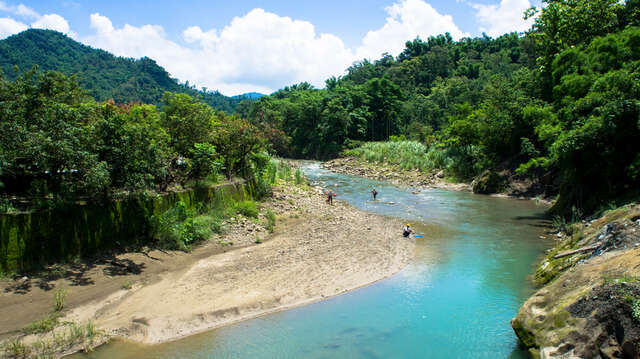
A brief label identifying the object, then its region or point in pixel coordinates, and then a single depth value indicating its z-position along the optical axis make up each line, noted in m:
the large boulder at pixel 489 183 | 32.43
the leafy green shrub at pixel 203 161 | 18.27
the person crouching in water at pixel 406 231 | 19.45
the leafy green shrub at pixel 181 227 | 14.87
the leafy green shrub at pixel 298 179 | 31.25
